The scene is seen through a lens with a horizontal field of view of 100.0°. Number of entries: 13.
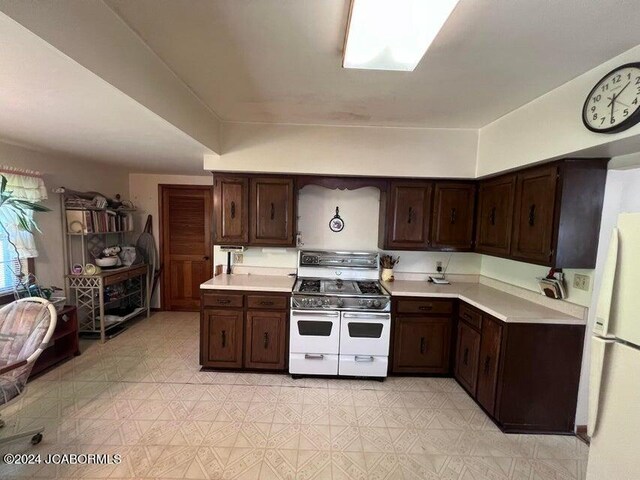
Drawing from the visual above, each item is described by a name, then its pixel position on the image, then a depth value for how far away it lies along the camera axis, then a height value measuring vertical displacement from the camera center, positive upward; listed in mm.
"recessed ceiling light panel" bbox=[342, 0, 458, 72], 1096 +890
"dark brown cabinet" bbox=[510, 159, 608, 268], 1907 +138
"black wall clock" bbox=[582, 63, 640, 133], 1389 +723
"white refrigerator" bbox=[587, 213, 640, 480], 1130 -589
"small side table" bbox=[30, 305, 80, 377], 2734 -1350
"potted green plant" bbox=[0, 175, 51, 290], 2354 +39
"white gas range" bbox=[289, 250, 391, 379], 2598 -1066
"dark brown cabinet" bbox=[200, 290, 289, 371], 2662 -1101
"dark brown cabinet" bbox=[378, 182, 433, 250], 2854 +105
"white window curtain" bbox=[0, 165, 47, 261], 2489 +173
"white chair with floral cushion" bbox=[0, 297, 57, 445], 1694 -870
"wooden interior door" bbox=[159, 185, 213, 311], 4246 -406
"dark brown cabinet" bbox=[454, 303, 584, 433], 2035 -1124
